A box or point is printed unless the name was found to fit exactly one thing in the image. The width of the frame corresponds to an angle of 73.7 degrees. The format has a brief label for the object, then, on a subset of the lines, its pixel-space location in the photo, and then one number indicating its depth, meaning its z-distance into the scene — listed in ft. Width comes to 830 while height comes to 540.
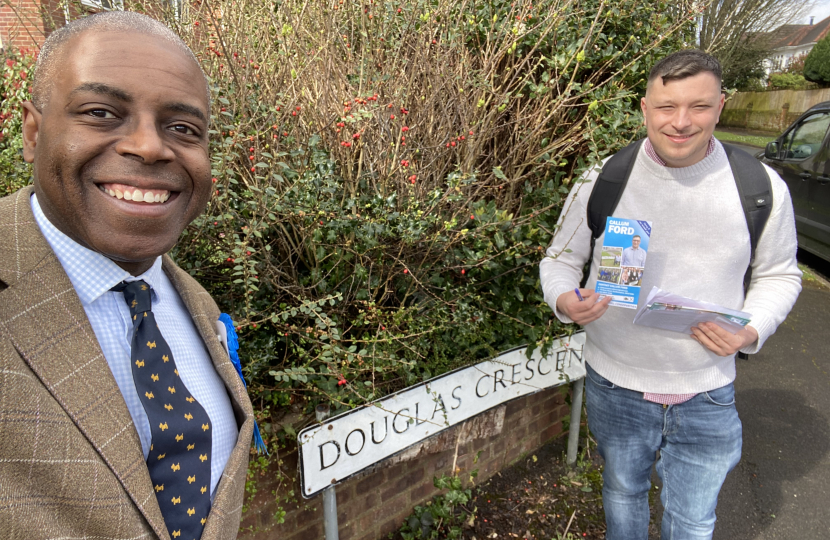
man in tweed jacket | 2.95
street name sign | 7.06
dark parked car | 22.06
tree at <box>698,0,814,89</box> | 55.47
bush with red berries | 7.27
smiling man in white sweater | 6.84
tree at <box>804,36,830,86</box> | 78.02
